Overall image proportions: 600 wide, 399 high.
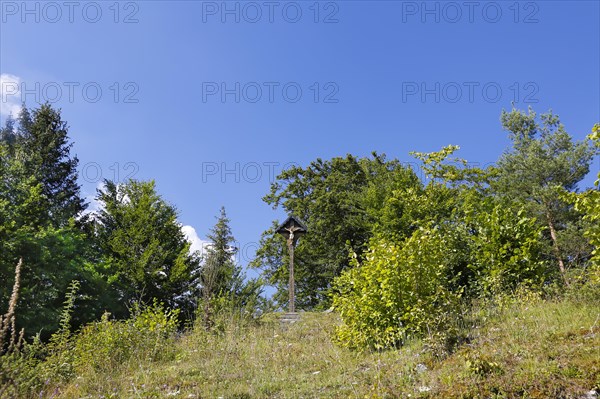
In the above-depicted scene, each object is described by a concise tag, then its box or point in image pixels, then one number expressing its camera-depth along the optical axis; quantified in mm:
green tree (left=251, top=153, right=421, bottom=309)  22469
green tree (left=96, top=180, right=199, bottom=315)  19844
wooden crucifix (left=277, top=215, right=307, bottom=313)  15219
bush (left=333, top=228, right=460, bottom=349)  6488
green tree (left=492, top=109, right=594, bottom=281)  20188
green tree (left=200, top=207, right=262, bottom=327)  10383
